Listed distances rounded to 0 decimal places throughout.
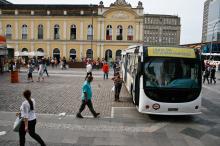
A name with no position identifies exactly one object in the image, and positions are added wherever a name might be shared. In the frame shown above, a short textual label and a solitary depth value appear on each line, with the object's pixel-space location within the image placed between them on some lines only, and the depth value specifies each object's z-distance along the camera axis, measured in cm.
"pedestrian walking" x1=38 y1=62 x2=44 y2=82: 2253
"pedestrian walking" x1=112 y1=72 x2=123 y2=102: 1480
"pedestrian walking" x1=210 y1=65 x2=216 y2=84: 2600
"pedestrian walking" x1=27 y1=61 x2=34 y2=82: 2184
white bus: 1063
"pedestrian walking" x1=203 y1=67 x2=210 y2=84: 2616
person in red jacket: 2598
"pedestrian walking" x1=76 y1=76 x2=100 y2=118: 1059
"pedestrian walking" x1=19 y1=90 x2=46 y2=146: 692
